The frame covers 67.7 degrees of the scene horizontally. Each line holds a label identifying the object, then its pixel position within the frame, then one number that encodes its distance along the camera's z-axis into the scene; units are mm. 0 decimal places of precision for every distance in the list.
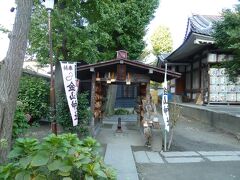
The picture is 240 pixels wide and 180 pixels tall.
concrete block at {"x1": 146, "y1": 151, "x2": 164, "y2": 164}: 4765
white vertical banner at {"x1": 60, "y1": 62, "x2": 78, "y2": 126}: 5569
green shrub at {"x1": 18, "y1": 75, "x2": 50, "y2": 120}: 8010
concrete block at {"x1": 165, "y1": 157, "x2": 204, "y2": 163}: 4752
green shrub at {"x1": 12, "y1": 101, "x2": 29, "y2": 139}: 3502
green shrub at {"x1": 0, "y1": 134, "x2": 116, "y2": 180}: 2395
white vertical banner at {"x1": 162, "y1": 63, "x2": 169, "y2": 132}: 5548
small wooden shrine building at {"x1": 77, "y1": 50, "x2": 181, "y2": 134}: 6530
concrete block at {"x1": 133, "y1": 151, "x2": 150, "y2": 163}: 4773
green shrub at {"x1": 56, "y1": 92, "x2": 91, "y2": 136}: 6040
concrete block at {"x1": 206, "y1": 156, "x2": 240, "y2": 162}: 4870
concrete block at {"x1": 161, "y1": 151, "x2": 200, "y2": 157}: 5171
